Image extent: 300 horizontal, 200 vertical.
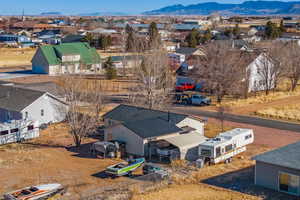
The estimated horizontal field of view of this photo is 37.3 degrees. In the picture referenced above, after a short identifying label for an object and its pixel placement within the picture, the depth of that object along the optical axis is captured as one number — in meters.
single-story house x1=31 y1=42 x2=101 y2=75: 60.94
